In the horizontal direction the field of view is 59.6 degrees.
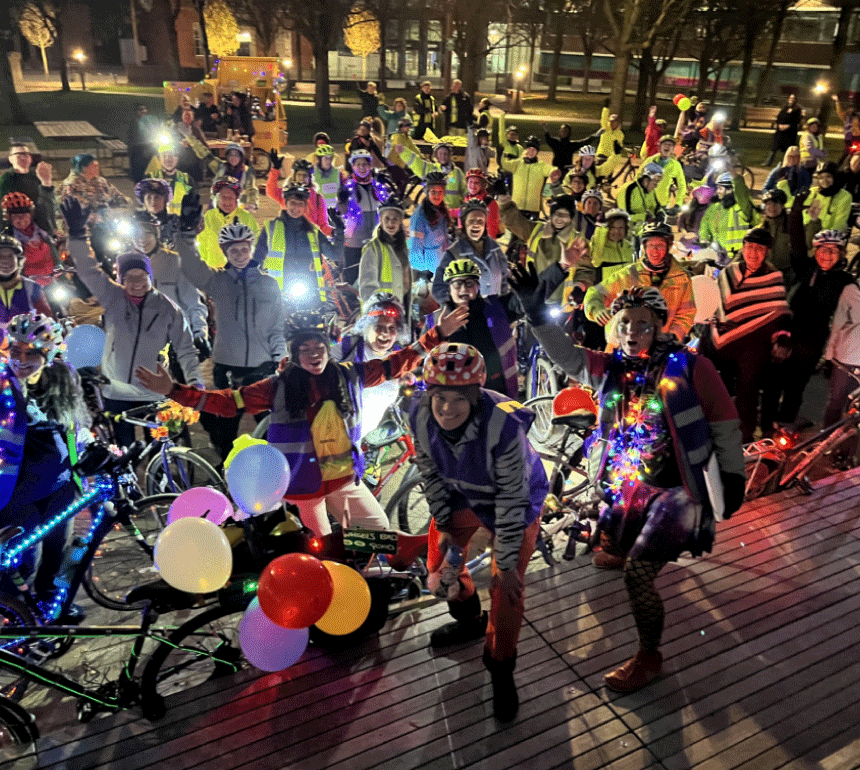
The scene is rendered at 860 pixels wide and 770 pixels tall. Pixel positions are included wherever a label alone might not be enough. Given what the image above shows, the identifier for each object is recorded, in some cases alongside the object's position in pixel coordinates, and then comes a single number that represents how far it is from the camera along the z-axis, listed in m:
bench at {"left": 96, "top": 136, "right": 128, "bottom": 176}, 19.05
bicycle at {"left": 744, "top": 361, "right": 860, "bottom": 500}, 5.73
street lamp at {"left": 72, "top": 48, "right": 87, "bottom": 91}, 40.66
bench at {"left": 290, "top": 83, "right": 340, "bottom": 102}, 43.95
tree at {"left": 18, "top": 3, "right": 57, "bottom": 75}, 40.60
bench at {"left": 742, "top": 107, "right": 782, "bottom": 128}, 37.88
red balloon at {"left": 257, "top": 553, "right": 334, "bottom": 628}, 3.42
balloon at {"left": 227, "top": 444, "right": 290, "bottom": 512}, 3.80
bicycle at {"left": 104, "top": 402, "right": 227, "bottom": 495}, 5.11
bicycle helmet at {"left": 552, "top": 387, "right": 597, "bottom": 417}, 5.14
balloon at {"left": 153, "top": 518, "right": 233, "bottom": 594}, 3.54
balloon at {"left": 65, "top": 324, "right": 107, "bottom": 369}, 5.11
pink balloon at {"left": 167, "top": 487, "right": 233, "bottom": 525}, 4.16
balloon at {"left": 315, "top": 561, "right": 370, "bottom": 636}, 3.76
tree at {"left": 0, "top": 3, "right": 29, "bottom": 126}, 25.89
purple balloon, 3.60
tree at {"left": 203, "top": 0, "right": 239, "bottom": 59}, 39.12
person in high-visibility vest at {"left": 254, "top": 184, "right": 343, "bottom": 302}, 7.62
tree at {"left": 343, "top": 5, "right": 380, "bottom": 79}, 42.19
